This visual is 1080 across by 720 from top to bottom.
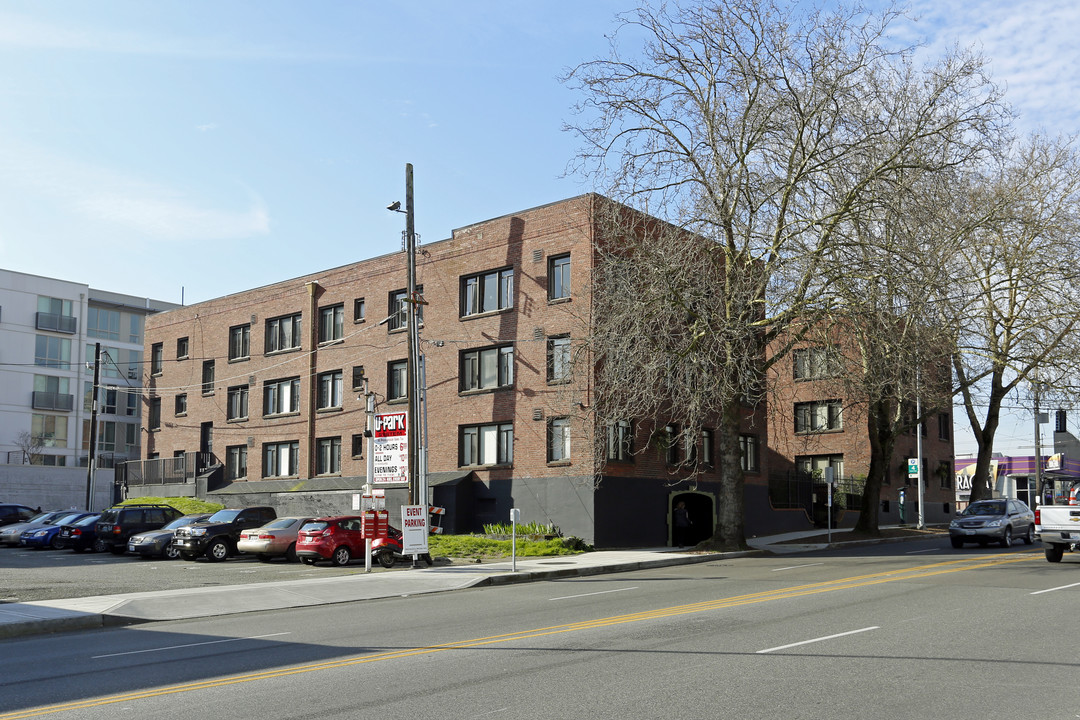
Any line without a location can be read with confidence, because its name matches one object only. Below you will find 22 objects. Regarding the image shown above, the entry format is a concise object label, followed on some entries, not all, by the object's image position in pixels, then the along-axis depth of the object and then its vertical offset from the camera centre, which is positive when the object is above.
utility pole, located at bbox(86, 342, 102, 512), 47.23 +0.67
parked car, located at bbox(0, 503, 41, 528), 45.59 -2.67
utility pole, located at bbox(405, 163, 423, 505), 28.34 +2.97
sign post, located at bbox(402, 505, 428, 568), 25.78 -1.93
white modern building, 67.38 +6.30
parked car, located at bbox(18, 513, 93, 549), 36.56 -2.90
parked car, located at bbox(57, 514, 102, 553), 34.94 -2.78
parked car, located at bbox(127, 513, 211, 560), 31.38 -2.79
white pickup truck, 23.41 -1.69
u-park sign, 26.42 +0.23
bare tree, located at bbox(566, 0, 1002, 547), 26.70 +7.59
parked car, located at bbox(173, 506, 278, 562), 30.58 -2.45
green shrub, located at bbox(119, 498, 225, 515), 42.44 -2.07
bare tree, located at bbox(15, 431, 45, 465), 65.12 +0.81
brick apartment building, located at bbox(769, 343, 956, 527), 50.66 +0.30
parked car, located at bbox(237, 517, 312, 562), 29.20 -2.46
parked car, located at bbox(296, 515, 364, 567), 27.58 -2.35
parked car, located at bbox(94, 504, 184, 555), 33.88 -2.31
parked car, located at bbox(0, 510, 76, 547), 38.47 -2.74
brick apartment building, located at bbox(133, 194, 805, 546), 33.22 +2.71
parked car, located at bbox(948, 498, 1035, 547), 31.69 -2.17
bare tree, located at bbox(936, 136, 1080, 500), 33.81 +6.19
